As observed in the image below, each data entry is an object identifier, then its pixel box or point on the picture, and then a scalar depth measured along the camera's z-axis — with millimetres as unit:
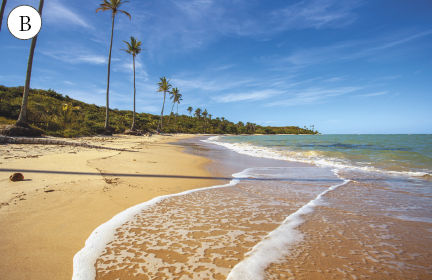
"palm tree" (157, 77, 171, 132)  46219
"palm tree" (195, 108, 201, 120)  101312
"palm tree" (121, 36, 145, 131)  29355
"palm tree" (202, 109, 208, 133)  93844
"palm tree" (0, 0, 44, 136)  10469
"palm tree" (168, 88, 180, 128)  55119
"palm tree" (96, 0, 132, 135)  21109
